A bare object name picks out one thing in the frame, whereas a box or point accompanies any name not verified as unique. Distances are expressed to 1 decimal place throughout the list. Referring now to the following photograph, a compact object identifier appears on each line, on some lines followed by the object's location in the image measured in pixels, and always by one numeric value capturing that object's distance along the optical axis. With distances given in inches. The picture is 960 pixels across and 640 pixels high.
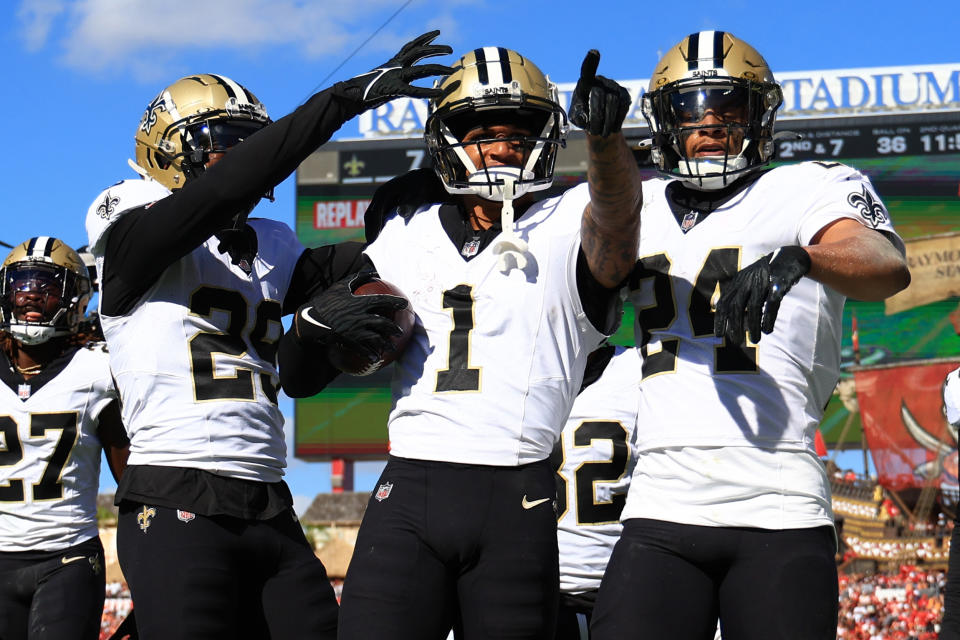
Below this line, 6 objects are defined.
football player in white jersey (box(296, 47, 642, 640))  247.4
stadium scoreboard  1732.3
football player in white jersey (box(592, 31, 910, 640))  242.1
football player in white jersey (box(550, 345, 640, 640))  378.0
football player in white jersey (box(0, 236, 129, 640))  417.0
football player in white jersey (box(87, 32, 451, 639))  280.5
